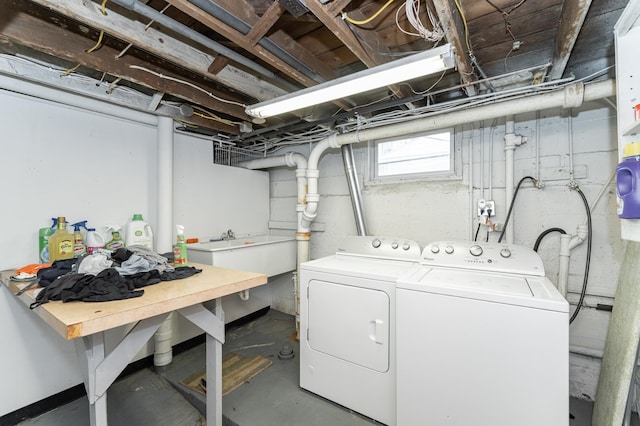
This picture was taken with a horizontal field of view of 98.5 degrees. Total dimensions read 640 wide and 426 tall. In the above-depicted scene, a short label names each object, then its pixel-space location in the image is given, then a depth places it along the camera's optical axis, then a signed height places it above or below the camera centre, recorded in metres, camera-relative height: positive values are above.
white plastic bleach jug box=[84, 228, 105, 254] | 1.96 -0.19
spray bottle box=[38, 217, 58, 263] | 1.81 -0.20
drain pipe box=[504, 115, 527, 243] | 2.06 +0.45
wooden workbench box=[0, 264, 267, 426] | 1.01 -0.41
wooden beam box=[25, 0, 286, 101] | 1.26 +0.94
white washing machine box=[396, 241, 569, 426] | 1.25 -0.66
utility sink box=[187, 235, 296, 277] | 2.38 -0.39
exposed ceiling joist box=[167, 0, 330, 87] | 1.19 +0.90
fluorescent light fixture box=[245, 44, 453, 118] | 1.26 +0.71
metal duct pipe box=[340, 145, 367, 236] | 2.68 +0.29
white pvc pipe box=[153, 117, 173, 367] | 2.33 +0.02
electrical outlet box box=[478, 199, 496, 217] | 2.14 +0.05
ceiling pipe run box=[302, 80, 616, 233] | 1.64 +0.70
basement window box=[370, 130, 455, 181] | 2.42 +0.54
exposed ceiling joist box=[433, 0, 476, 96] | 1.20 +0.89
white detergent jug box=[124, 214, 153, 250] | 2.20 -0.16
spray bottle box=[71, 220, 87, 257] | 1.86 -0.19
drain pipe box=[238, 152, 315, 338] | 2.85 +0.05
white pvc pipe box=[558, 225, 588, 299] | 1.86 -0.25
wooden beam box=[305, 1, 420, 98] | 1.20 +0.89
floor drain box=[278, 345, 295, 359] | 2.48 -1.27
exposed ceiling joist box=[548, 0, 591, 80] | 1.16 +0.89
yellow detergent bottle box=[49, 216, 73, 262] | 1.78 -0.21
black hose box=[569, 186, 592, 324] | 1.84 -0.33
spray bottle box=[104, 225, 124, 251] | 2.04 -0.20
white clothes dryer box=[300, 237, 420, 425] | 1.70 -0.77
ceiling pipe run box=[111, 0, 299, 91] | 1.22 +0.93
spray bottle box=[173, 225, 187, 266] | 1.93 -0.28
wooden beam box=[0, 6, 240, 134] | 1.37 +0.92
